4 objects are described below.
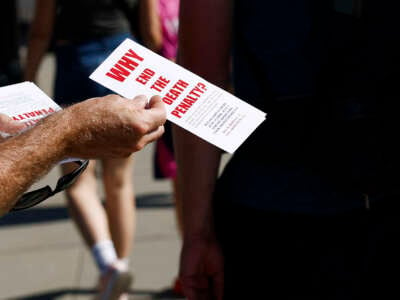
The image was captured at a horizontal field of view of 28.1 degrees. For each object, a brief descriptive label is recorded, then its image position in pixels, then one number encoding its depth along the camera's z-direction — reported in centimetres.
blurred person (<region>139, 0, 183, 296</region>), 373
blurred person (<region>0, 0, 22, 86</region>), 381
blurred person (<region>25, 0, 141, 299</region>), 374
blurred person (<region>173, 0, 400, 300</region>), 186
